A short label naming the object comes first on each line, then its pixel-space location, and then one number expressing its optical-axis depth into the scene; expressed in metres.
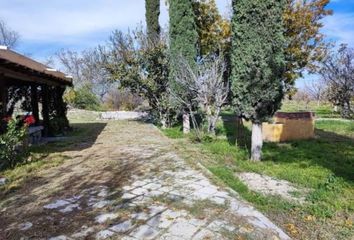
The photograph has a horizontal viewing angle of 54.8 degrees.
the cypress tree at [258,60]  7.40
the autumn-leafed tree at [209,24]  16.55
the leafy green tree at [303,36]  16.67
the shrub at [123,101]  27.67
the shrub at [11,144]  7.26
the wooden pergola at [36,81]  8.34
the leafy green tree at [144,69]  15.30
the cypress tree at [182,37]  13.02
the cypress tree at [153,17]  17.05
